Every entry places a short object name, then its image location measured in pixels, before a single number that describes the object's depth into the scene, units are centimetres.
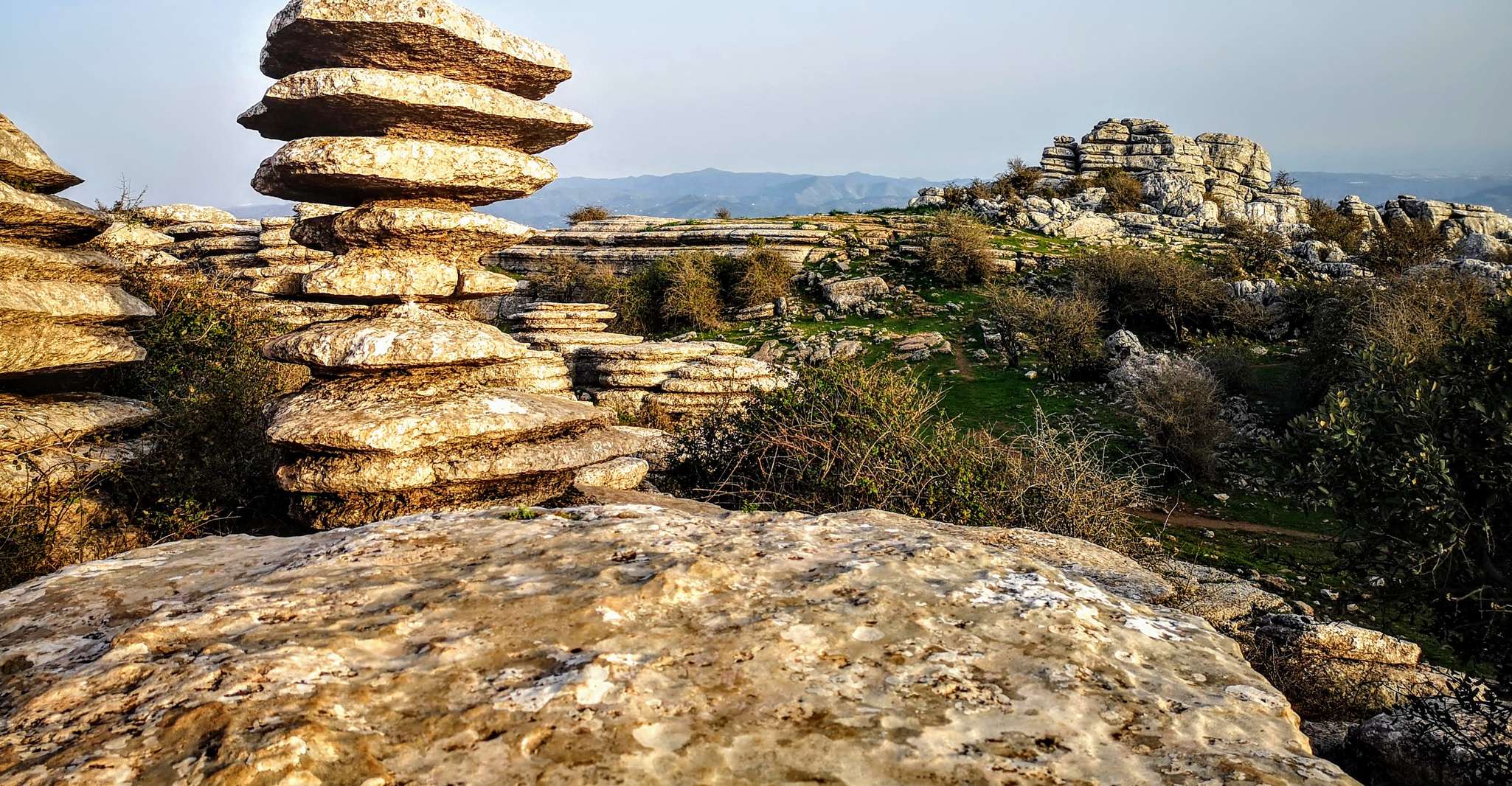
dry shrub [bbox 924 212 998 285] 2784
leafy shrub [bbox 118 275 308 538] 651
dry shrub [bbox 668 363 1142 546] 712
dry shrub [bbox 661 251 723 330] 2748
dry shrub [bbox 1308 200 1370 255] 3431
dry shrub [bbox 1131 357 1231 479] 1430
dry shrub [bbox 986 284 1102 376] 1972
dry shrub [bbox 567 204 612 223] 4144
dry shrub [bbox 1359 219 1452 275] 2531
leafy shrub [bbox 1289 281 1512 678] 505
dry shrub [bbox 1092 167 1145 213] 4106
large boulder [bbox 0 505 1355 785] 177
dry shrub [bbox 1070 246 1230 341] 2269
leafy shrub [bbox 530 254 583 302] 3106
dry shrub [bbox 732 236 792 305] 2836
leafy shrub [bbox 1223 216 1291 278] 2738
